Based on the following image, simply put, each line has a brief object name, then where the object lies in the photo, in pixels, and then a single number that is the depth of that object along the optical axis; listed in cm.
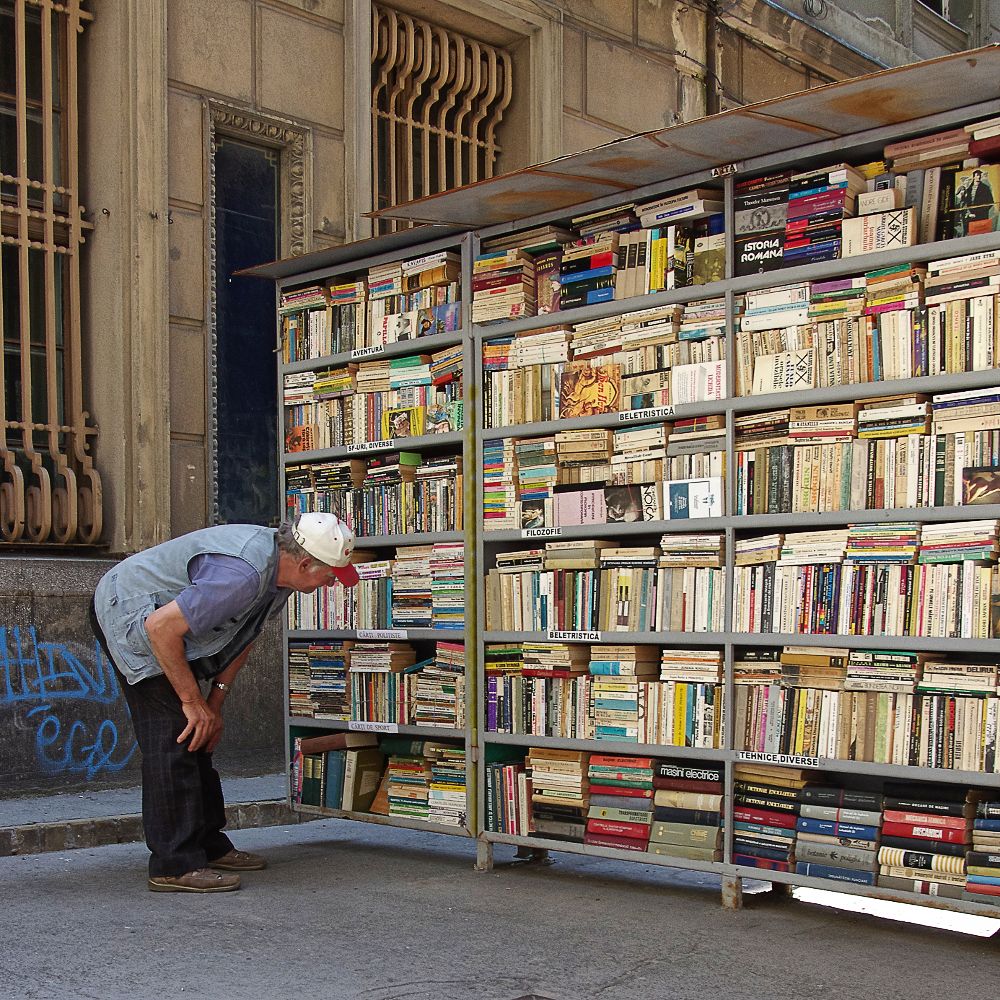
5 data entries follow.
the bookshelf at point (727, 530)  543
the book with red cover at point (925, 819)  532
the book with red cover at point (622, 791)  622
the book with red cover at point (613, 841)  621
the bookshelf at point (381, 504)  704
